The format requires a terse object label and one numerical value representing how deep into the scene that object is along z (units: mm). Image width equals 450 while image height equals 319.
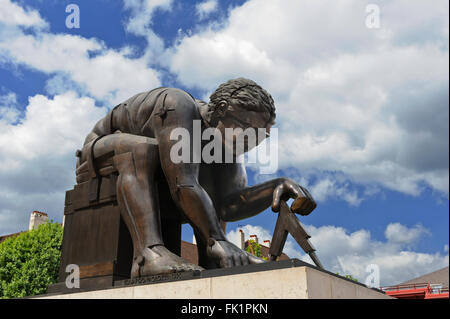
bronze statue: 4461
